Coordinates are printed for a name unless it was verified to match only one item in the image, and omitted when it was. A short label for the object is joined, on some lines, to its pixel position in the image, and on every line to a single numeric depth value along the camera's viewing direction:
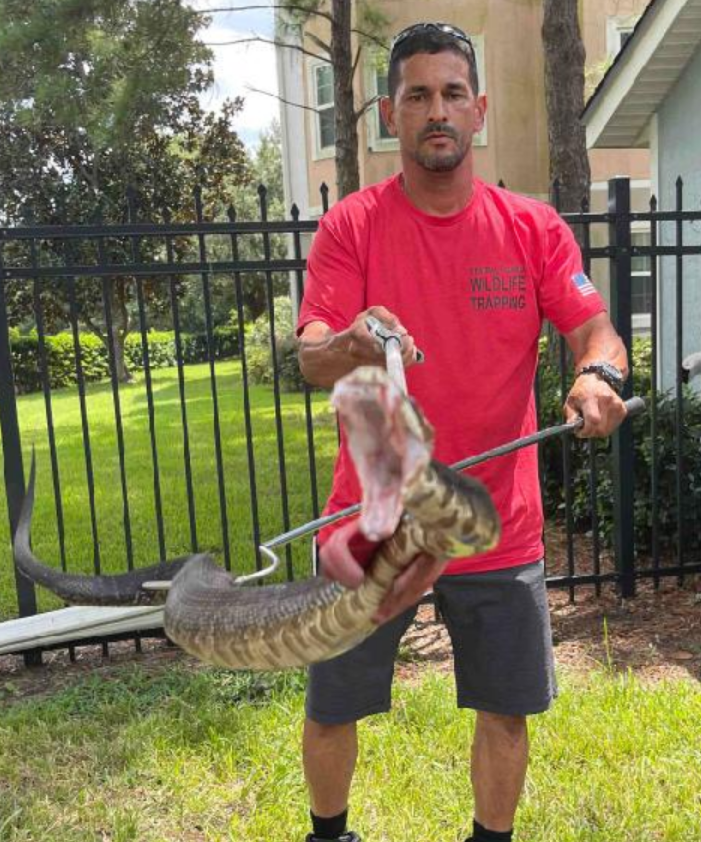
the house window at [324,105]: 19.38
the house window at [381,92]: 17.63
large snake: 0.98
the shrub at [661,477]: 5.71
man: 2.42
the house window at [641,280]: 14.99
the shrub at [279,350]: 17.70
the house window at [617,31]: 18.69
